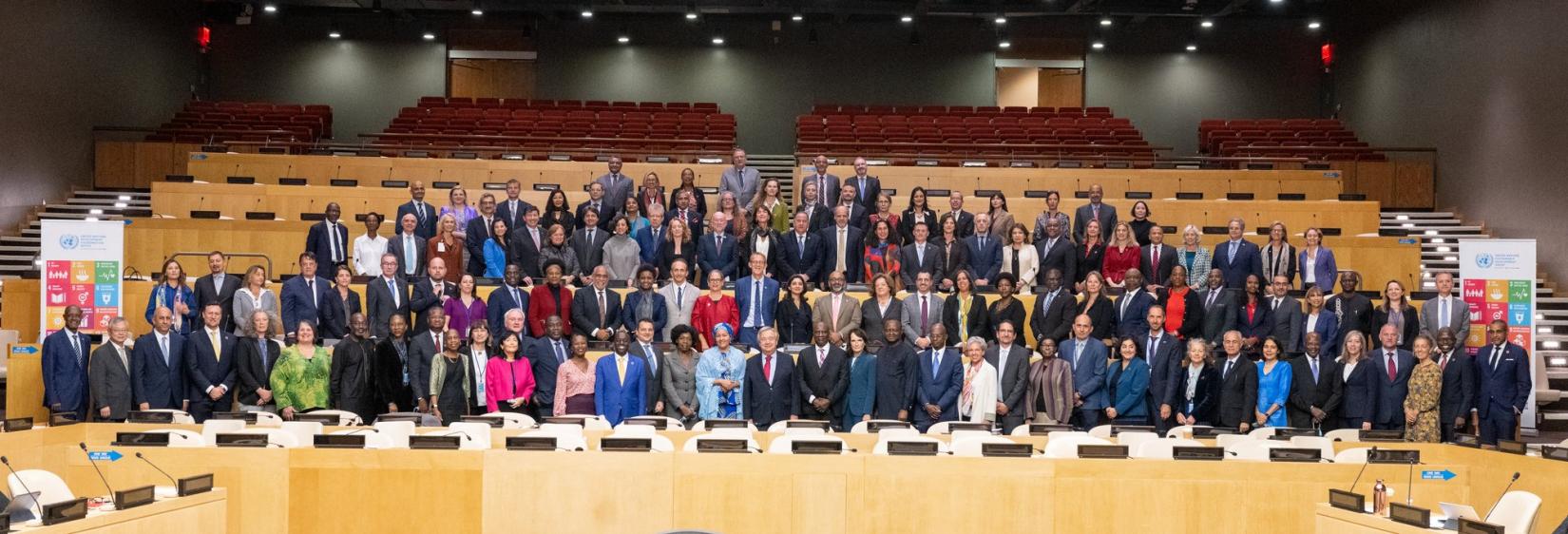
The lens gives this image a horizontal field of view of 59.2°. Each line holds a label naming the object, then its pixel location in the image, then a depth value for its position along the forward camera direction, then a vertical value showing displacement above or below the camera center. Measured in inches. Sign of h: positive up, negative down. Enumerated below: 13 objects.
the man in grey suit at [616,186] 512.9 +32.8
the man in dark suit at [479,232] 467.2 +13.3
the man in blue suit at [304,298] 407.8 -8.9
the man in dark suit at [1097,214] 504.4 +24.7
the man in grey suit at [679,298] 418.0 -7.4
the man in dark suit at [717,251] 450.6 +7.8
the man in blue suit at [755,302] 419.2 -8.2
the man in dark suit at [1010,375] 383.6 -26.8
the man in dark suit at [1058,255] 451.8 +8.3
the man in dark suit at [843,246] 458.0 +10.2
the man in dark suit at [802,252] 455.5 +7.9
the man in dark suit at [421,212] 487.5 +20.9
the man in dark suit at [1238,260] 446.6 +7.3
